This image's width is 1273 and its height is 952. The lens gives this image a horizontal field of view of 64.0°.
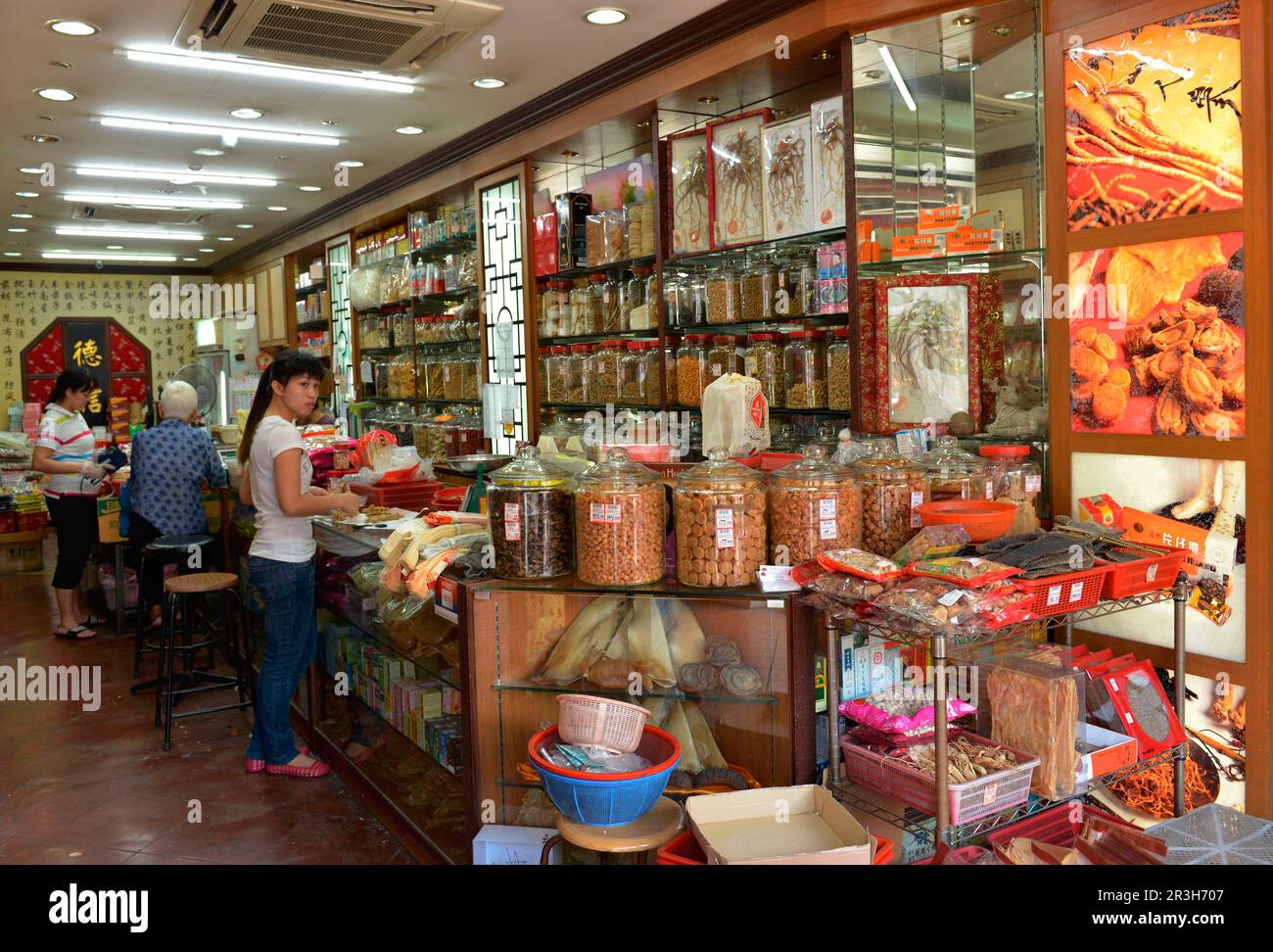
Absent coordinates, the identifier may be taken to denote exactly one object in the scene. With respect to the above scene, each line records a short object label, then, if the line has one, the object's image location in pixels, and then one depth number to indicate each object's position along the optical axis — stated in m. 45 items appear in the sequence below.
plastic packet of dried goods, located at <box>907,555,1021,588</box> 2.17
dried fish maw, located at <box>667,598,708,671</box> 2.51
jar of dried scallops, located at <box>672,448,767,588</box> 2.38
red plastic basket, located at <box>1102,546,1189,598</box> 2.40
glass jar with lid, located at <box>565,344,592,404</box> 5.72
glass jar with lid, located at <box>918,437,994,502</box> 2.89
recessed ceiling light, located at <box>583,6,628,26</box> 4.23
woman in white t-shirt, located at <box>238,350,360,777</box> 3.72
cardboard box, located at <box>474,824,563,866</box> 2.47
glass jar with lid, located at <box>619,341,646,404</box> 5.28
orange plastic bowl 2.51
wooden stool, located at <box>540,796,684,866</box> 2.14
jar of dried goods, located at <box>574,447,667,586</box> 2.42
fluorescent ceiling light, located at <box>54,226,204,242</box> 10.04
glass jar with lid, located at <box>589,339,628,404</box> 5.43
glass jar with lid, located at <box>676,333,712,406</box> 4.82
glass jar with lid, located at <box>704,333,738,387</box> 4.68
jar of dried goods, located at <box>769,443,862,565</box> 2.44
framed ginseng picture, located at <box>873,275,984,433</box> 3.60
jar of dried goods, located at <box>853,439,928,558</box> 2.62
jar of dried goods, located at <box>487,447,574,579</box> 2.52
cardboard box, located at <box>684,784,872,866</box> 2.03
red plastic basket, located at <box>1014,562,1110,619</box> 2.23
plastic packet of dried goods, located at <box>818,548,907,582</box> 2.24
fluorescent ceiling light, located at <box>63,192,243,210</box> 8.32
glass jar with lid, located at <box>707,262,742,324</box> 4.69
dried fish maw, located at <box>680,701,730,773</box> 2.50
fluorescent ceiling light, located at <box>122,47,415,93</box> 4.73
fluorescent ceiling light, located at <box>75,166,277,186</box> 7.31
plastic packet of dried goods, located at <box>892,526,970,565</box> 2.39
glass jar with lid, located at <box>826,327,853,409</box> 4.10
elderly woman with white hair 5.47
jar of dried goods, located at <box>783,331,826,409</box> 4.30
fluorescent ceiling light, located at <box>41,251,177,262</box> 11.75
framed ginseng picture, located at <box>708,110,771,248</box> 4.46
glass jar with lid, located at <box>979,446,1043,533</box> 3.01
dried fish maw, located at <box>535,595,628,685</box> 2.57
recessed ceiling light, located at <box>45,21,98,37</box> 4.27
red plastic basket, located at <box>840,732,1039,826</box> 2.18
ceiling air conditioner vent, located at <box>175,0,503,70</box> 3.93
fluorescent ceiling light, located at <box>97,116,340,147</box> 5.95
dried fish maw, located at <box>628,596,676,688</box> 2.52
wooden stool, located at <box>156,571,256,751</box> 4.48
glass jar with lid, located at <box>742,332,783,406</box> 4.53
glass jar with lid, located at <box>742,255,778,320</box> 4.49
